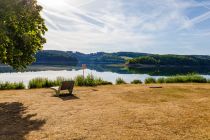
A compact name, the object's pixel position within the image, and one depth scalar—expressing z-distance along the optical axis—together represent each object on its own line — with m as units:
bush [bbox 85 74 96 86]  12.18
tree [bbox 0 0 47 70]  6.43
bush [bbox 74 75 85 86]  12.23
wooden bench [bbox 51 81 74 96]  8.99
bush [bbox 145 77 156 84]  14.36
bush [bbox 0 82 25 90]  11.33
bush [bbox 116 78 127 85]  13.87
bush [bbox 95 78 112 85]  12.60
